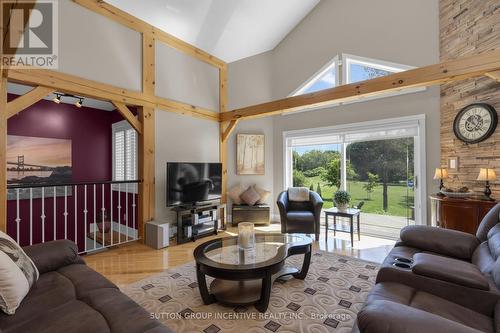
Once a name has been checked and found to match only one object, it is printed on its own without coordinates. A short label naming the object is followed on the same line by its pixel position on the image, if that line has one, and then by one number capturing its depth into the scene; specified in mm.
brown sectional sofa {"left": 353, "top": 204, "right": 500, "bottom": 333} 1054
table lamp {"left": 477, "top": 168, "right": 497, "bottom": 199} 3085
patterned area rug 1906
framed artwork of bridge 4293
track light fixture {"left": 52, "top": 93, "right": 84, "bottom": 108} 4077
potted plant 3934
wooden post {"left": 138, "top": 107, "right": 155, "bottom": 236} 3957
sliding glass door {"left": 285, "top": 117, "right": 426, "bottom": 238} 4074
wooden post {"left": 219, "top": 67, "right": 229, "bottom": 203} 5250
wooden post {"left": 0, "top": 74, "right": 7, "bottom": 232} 2688
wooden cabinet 3031
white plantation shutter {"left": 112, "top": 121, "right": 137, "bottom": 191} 5055
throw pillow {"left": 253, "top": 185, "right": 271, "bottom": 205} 5305
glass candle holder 2488
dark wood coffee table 2001
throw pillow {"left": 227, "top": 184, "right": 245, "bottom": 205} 5262
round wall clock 3279
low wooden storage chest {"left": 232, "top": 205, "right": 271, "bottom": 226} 5027
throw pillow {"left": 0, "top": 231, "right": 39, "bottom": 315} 1346
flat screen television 4016
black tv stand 3996
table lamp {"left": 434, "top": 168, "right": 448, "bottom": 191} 3510
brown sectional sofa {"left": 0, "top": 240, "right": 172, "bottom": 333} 1213
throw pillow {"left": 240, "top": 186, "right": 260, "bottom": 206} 5176
